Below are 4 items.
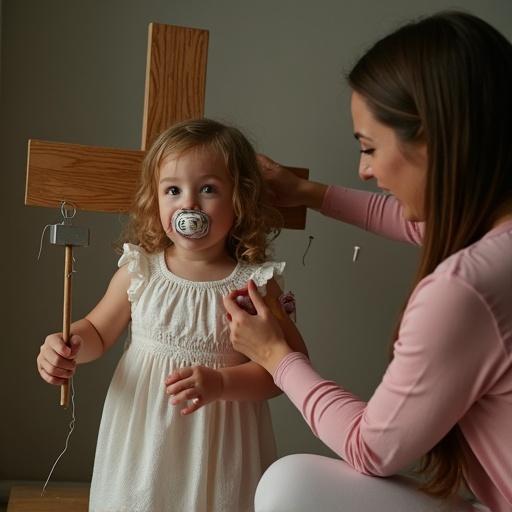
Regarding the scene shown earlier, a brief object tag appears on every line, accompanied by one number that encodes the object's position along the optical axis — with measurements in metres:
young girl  1.19
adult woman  0.86
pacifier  1.18
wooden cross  1.22
